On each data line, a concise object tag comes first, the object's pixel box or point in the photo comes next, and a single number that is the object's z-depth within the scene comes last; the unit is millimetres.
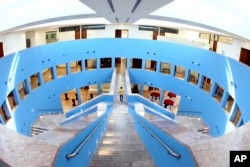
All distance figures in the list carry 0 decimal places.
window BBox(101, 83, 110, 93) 23172
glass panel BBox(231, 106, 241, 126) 13244
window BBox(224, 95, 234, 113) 15209
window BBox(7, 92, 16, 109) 14789
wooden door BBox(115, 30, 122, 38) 22045
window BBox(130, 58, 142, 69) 23256
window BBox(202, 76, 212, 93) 18722
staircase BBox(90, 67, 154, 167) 6108
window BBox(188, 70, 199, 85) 21462
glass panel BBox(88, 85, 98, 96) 22641
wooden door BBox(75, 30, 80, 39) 21012
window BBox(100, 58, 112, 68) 22278
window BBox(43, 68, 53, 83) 19066
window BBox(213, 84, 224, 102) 16633
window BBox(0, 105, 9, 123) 12386
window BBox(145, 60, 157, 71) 23109
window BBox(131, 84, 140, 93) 23328
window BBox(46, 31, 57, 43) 19447
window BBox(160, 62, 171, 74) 22812
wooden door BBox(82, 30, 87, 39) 21234
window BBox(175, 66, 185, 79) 22020
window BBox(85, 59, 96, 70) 22625
